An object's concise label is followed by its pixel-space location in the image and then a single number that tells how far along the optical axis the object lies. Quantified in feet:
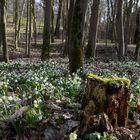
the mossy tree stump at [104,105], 8.57
